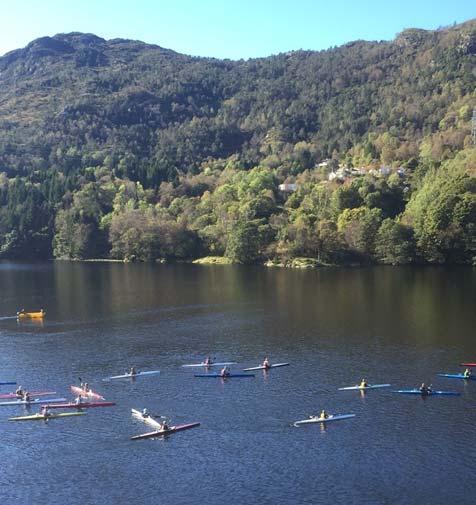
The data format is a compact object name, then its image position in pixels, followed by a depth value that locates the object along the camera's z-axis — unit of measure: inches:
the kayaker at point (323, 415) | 2214.6
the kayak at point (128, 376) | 2783.0
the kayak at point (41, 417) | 2337.6
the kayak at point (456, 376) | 2672.2
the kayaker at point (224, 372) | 2763.3
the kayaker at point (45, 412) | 2339.0
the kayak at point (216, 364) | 2932.3
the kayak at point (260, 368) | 2883.9
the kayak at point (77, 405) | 2407.7
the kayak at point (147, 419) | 2205.7
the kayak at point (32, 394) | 2568.9
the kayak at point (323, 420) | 2198.6
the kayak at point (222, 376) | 2777.1
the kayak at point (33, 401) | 2476.6
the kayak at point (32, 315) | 4130.9
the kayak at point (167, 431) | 2117.6
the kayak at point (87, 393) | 2524.6
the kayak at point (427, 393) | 2472.9
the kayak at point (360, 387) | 2536.9
